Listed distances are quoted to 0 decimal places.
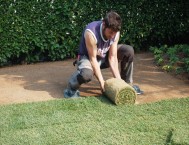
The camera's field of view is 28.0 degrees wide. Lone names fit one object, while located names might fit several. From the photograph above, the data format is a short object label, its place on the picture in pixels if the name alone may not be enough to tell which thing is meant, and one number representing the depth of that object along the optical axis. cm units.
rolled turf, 508
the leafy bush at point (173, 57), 677
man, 523
